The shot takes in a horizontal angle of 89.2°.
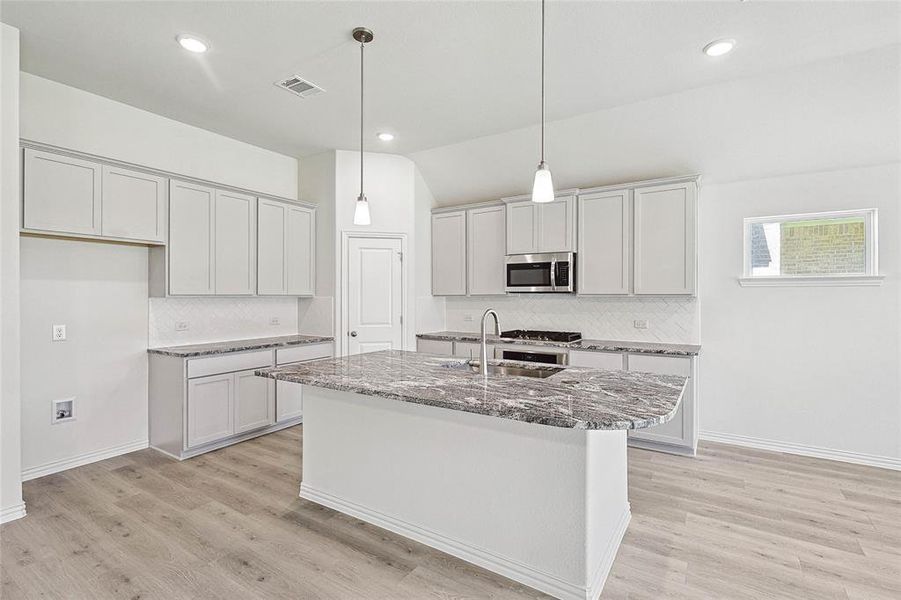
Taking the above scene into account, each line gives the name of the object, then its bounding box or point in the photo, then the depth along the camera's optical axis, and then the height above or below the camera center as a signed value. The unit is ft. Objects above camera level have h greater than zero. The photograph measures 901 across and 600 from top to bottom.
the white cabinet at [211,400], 12.16 -2.93
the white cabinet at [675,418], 12.48 -3.29
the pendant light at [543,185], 7.48 +1.86
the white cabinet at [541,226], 15.06 +2.46
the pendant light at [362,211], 9.71 +1.85
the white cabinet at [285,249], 14.99 +1.70
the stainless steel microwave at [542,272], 14.94 +0.87
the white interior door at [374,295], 16.42 +0.12
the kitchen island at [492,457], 6.52 -2.68
